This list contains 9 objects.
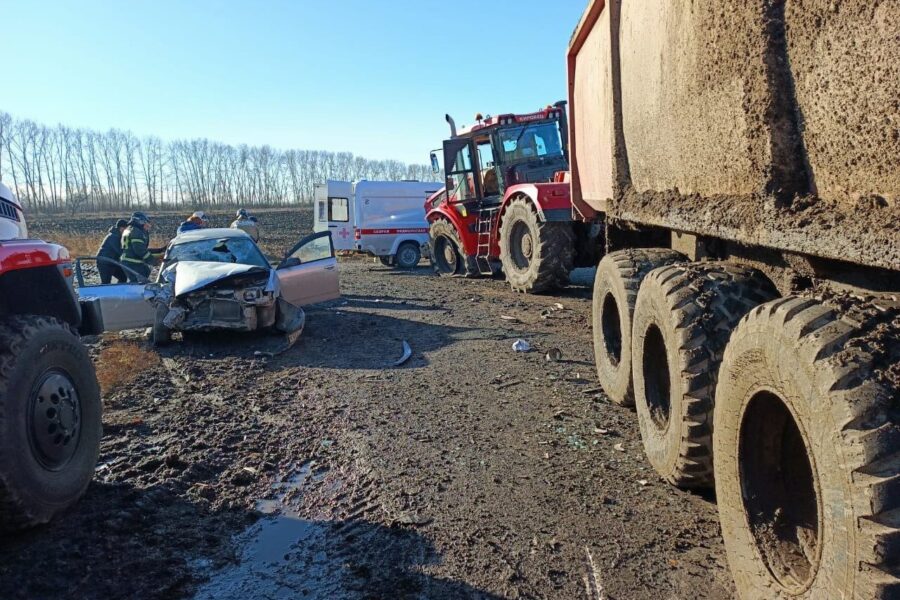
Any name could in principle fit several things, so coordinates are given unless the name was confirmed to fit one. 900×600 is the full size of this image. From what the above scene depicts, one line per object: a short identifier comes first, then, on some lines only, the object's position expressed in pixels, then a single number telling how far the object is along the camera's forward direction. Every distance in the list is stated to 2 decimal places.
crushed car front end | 7.90
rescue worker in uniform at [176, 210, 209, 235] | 12.45
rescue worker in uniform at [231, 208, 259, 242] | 14.35
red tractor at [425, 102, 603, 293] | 10.24
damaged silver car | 7.94
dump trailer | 1.72
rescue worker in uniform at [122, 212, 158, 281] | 10.41
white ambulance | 18.89
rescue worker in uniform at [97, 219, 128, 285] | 10.69
